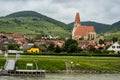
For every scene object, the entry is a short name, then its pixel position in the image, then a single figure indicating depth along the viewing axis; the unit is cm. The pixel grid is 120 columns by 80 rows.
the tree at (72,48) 13625
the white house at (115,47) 15465
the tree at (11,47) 15223
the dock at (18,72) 7662
